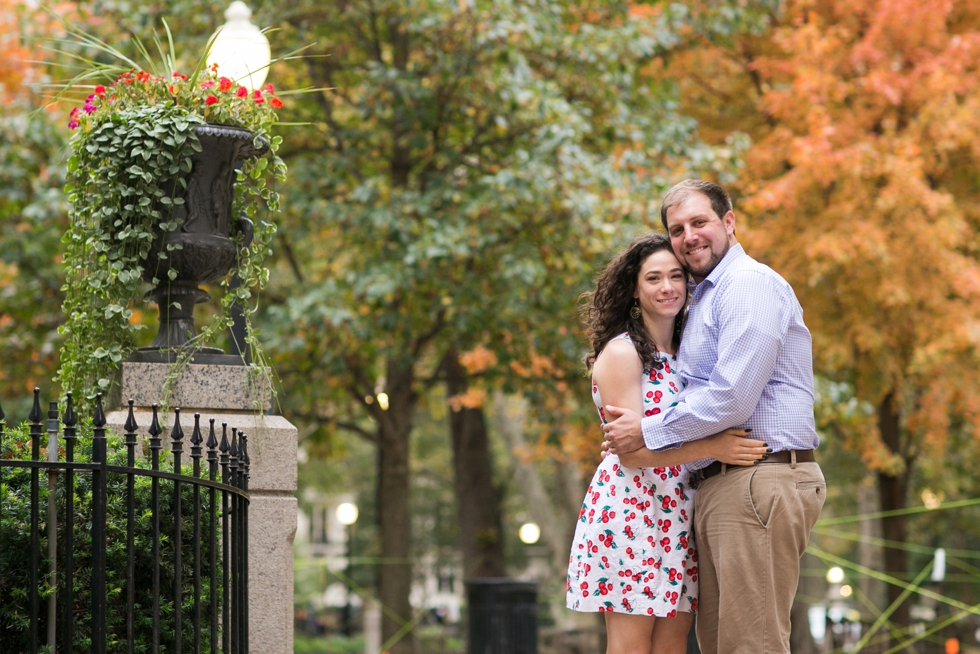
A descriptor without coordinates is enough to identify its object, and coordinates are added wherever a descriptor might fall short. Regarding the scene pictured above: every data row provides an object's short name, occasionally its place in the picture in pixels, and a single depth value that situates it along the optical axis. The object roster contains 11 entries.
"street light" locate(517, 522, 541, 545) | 35.31
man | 7.25
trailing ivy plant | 8.93
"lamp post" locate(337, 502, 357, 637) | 41.45
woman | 7.55
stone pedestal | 9.20
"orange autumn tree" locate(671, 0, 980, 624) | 22.73
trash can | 19.73
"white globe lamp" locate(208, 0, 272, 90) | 10.23
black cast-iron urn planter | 9.23
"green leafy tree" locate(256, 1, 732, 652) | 20.20
